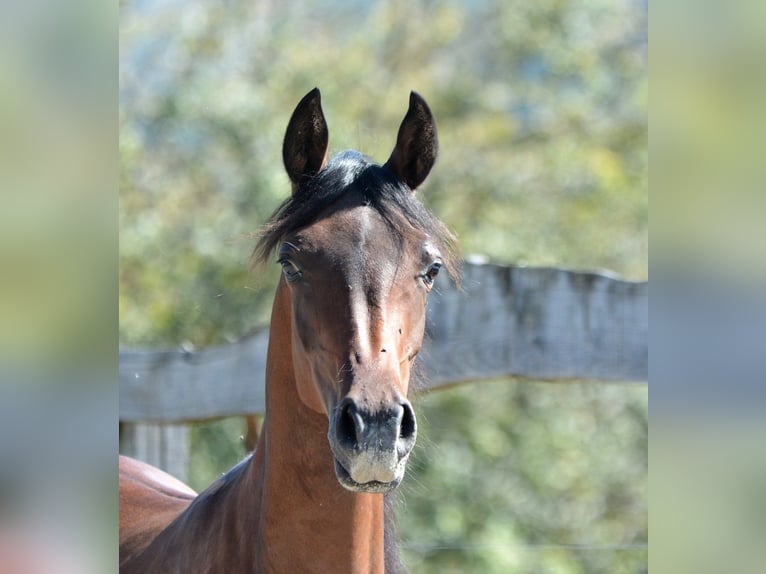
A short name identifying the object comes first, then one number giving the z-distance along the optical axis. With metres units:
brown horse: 11.14
